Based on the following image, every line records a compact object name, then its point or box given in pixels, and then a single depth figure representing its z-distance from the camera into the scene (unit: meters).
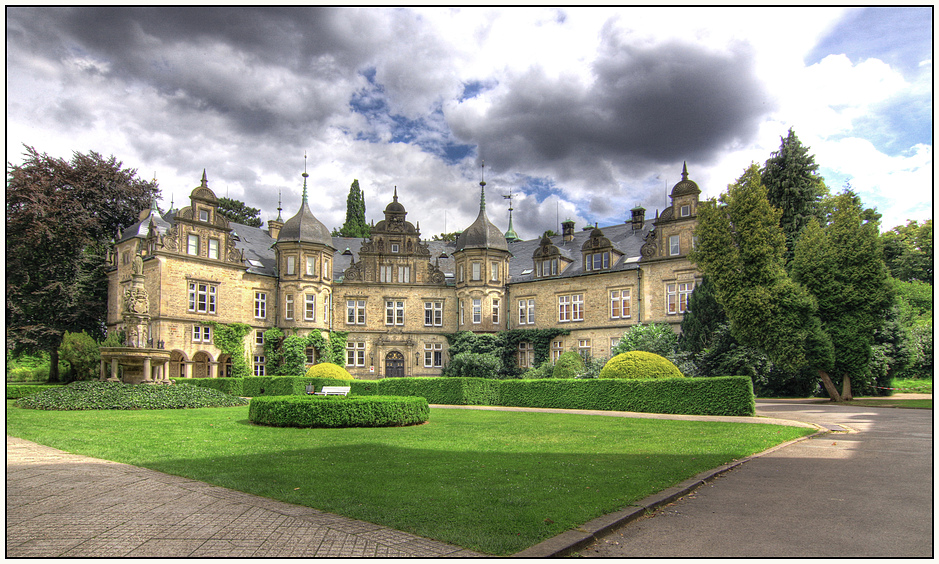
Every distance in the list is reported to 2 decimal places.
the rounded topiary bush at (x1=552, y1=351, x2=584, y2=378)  33.50
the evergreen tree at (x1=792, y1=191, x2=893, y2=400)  28.23
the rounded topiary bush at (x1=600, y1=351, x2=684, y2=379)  24.22
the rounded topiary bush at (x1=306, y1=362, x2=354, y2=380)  33.01
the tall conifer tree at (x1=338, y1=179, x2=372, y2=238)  64.75
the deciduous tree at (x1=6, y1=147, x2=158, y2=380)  39.12
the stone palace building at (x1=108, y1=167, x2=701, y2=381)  38.12
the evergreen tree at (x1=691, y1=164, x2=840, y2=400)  28.17
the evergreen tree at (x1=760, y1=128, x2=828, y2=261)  35.84
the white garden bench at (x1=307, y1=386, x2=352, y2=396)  21.75
